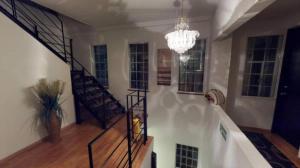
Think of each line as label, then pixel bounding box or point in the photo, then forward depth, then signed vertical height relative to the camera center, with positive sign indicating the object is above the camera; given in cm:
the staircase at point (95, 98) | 335 -82
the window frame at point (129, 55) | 402 +38
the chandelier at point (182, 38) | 197 +45
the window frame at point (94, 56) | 453 +39
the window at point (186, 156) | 407 -264
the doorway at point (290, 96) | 258 -52
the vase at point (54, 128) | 259 -117
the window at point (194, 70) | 367 -4
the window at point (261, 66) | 312 +8
